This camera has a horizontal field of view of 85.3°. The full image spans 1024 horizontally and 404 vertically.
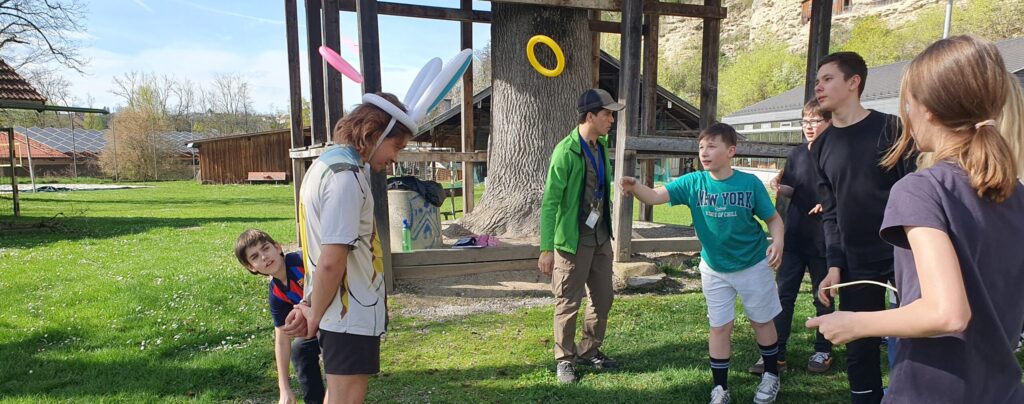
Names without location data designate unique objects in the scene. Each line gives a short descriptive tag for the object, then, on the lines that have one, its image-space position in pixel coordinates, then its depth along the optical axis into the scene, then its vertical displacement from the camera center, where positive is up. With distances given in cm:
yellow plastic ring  581 +115
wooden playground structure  546 +72
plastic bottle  622 -83
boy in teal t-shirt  304 -46
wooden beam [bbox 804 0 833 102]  643 +142
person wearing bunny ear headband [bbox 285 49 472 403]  200 -31
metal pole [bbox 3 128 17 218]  1149 -23
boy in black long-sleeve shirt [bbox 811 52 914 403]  256 -15
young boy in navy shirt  274 -63
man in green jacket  349 -41
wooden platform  574 -104
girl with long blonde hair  124 -18
